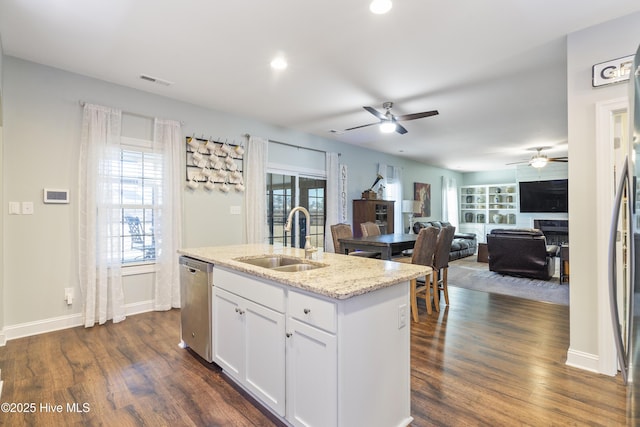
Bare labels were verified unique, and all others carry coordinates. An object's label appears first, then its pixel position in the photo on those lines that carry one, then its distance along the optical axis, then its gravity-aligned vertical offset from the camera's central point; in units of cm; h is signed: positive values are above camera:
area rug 444 -117
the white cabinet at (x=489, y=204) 1017 +26
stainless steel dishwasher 242 -74
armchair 535 -73
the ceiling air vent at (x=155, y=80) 342 +148
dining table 394 -41
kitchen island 145 -66
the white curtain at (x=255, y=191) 478 +34
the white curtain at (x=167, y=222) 389 -10
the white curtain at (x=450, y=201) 1021 +39
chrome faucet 236 -25
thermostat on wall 319 +19
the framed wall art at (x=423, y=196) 888 +47
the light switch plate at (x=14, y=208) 300 +7
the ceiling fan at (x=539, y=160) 679 +110
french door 526 +15
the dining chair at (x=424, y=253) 345 -46
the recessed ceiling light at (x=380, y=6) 218 +144
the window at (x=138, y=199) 373 +18
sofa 790 -82
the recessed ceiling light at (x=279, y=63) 302 +146
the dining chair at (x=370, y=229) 532 -29
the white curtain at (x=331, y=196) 611 +33
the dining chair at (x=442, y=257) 385 -56
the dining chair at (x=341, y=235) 473 -33
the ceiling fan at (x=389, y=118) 385 +116
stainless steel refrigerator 100 -18
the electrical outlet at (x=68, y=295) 331 -84
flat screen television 889 +46
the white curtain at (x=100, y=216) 337 -2
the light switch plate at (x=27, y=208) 308 +7
